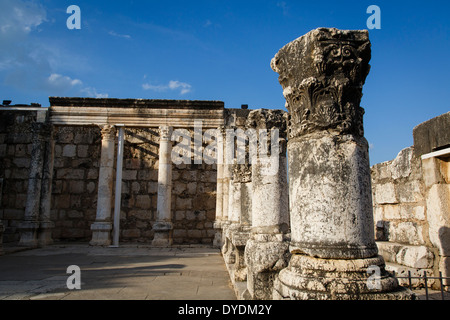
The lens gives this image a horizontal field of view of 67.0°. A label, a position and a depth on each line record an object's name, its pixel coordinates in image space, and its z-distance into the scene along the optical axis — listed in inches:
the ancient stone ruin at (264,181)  110.0
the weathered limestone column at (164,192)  446.3
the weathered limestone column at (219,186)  454.3
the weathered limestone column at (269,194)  155.2
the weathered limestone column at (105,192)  445.7
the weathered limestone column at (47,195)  453.7
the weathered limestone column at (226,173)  459.5
